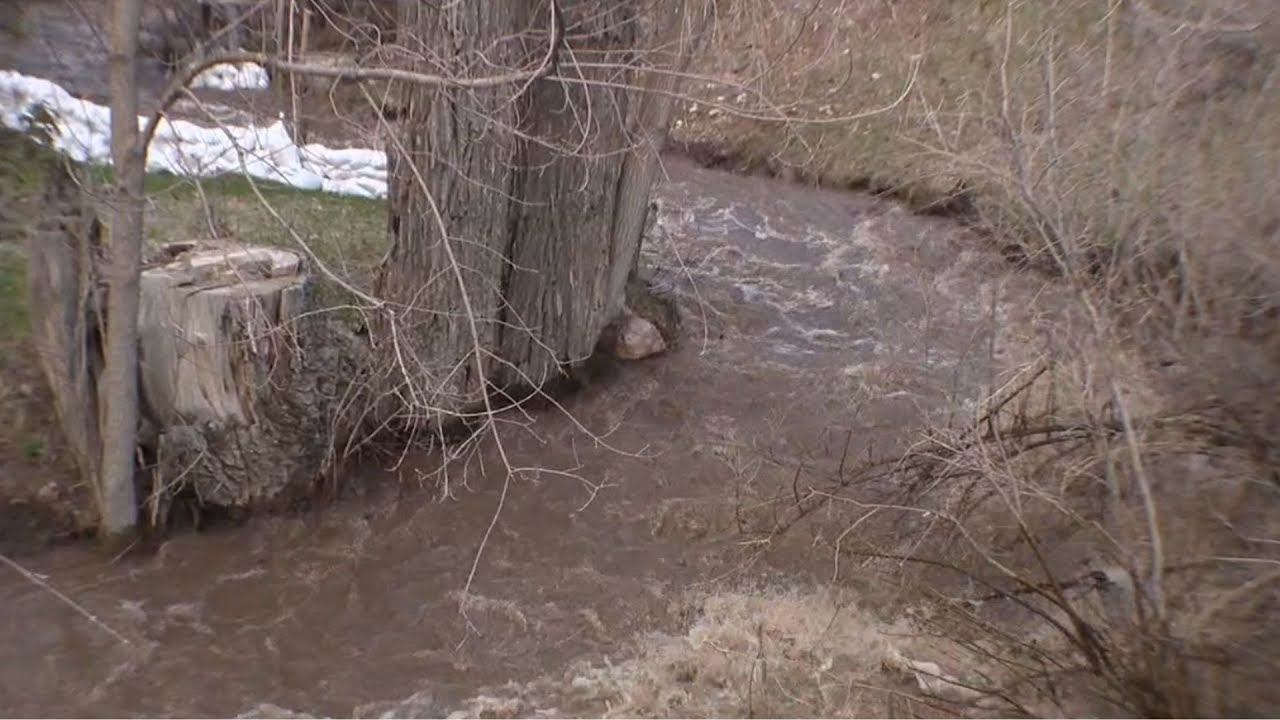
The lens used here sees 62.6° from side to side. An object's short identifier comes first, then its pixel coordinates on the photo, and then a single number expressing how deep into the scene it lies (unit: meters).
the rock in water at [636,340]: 7.65
